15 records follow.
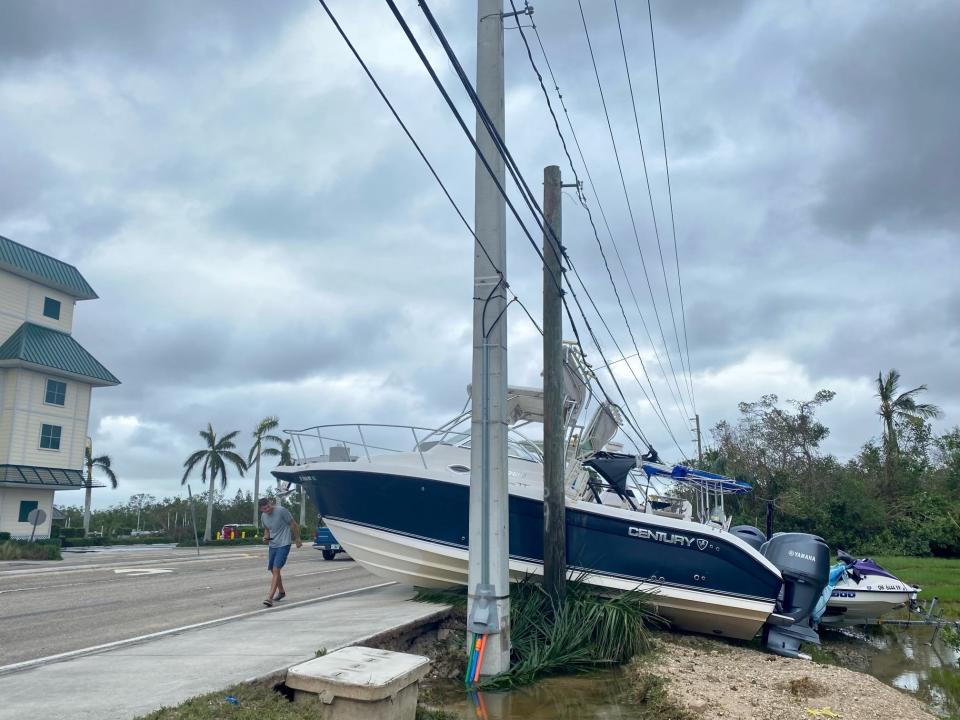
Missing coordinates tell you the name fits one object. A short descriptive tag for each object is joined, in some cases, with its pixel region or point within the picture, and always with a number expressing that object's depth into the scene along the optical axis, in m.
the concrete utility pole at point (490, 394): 7.96
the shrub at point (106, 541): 39.44
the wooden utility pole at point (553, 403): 9.80
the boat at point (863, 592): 12.46
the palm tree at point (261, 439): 57.69
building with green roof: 35.19
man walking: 11.20
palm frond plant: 8.68
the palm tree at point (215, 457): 55.69
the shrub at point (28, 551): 25.83
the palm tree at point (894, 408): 41.84
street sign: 25.02
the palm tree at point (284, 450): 59.00
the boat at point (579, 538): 10.41
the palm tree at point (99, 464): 55.12
